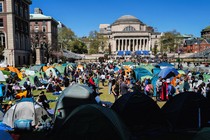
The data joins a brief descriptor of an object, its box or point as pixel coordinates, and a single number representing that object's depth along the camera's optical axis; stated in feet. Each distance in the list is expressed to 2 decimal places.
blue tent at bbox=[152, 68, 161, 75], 59.51
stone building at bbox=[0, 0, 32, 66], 110.45
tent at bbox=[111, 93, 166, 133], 23.51
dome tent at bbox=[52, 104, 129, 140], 17.11
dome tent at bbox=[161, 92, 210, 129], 24.22
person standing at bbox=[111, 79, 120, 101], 34.97
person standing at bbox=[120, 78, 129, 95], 34.86
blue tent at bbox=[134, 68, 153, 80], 53.13
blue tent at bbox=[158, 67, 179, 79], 49.95
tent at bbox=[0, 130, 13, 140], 15.24
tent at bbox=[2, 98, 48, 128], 24.80
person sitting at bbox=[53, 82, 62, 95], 45.76
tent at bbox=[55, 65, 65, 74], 72.55
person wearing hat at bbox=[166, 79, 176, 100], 35.17
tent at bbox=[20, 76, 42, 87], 49.64
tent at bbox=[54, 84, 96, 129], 25.85
